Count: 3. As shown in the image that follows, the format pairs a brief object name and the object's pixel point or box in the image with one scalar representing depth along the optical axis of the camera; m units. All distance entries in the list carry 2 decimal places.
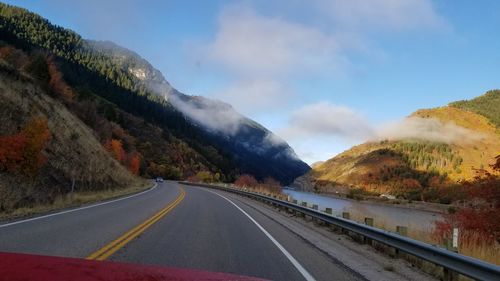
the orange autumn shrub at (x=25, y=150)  22.31
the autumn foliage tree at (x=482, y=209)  17.97
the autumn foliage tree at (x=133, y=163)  93.72
